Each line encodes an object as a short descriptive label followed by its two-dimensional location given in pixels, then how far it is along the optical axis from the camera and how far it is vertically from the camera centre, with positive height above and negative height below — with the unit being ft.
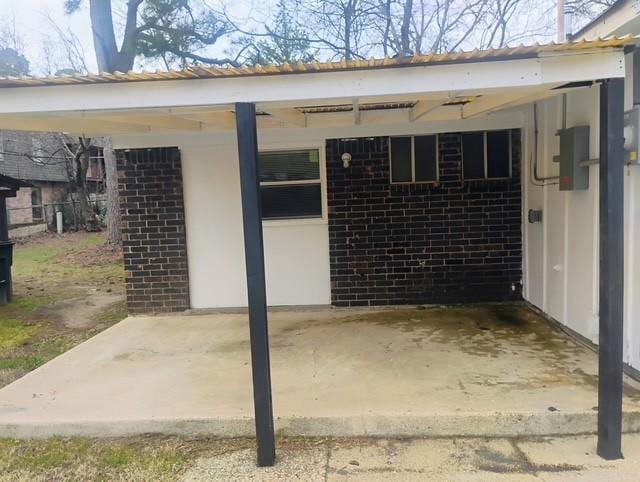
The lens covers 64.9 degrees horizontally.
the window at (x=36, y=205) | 69.87 +0.19
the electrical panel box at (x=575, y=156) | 14.88 +0.81
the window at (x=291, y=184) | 21.48 +0.49
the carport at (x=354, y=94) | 9.79 +2.07
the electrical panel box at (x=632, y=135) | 11.97 +1.10
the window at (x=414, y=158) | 20.92 +1.32
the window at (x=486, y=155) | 20.74 +1.33
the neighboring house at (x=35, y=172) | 66.44 +4.93
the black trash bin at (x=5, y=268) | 27.25 -3.29
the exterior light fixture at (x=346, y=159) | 20.79 +1.40
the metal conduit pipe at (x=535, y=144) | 19.05 +1.55
